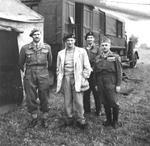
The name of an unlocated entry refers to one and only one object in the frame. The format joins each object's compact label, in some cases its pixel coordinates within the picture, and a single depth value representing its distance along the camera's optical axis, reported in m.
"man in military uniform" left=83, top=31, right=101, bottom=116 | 5.25
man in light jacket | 4.60
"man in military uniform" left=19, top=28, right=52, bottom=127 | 4.77
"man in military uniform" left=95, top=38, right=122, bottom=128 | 4.75
